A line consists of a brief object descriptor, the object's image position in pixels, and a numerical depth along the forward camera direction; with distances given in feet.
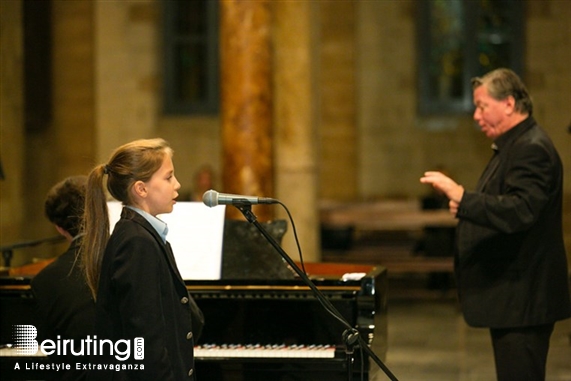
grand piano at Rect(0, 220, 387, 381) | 26.11
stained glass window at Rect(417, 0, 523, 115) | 79.20
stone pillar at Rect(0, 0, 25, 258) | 45.98
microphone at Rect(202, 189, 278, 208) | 19.51
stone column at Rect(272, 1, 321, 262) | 54.08
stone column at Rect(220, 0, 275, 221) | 46.57
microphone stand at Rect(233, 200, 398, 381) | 19.63
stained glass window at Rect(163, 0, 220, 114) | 80.79
